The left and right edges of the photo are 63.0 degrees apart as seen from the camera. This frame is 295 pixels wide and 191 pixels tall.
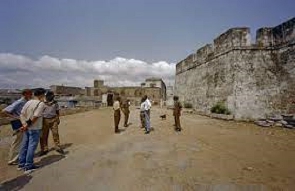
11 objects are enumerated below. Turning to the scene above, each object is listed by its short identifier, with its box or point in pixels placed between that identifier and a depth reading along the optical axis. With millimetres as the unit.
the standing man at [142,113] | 10150
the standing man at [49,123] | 6789
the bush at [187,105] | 21555
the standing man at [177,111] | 10109
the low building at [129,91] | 55853
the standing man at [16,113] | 5758
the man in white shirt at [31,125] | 5070
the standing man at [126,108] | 12193
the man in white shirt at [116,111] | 10039
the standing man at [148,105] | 9948
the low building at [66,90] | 52234
